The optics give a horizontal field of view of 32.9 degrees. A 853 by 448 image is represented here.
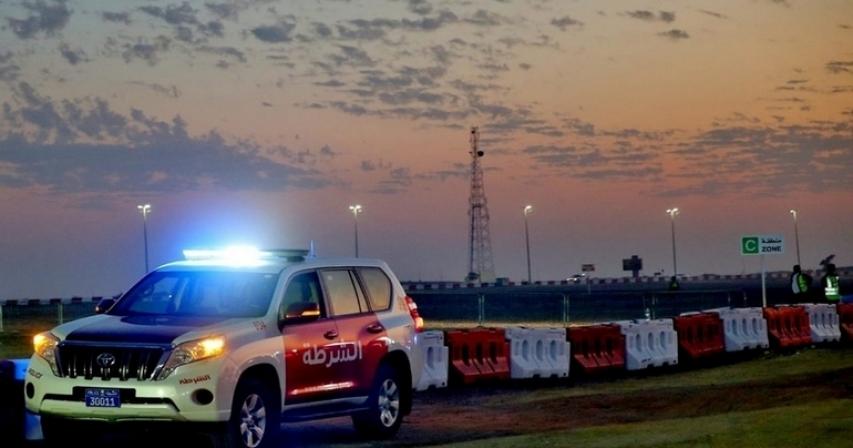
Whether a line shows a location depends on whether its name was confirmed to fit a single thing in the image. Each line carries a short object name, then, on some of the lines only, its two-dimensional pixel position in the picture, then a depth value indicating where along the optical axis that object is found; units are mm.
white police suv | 12523
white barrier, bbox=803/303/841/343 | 33438
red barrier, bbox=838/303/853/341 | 34344
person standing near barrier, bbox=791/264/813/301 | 43031
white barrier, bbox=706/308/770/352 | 30734
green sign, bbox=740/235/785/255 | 39062
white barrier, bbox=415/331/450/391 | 22531
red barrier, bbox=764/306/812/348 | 32000
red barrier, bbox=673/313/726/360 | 29038
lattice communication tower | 117625
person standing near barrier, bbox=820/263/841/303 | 42281
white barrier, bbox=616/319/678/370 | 26941
